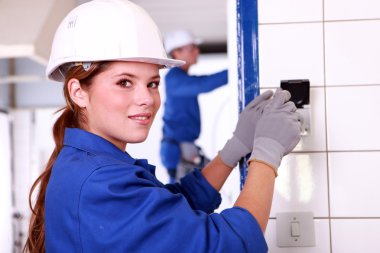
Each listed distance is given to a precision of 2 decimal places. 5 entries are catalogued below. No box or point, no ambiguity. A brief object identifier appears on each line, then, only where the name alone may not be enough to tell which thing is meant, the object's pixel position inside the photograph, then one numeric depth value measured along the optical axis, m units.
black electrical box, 1.54
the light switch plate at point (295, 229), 1.57
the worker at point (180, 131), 3.66
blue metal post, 1.61
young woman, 1.07
